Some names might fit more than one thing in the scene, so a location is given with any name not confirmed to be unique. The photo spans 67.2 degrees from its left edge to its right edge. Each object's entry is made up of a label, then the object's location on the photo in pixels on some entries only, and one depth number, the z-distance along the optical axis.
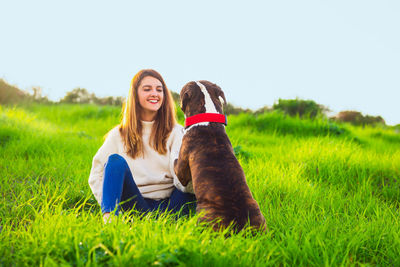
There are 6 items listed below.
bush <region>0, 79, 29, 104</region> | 11.38
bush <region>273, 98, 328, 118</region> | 9.77
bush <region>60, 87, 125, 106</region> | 13.66
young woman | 3.26
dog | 2.21
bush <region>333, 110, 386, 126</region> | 11.59
